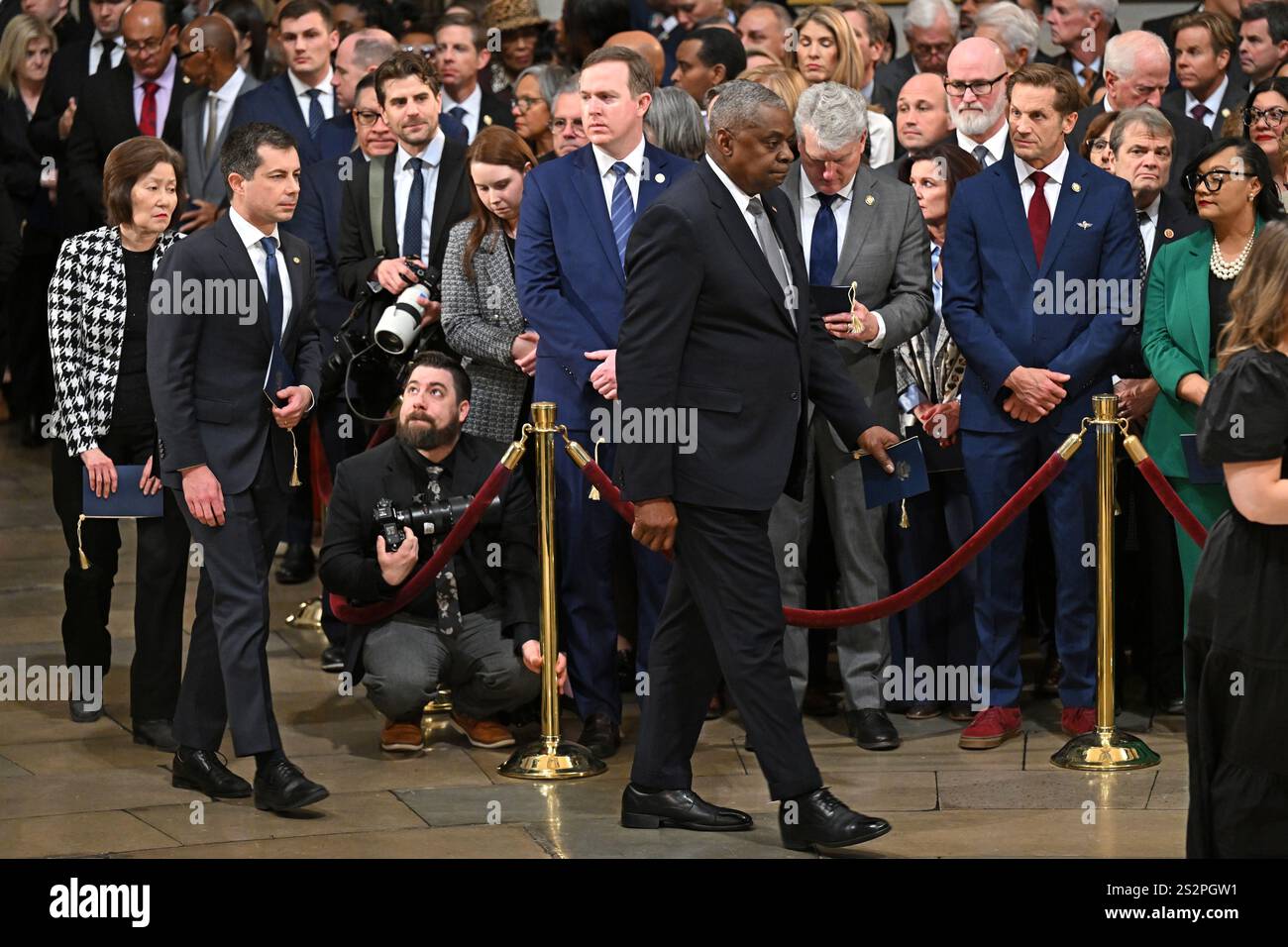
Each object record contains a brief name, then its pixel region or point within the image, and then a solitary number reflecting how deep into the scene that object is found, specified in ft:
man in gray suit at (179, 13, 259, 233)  31.65
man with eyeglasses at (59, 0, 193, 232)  34.06
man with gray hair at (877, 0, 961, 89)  32.32
